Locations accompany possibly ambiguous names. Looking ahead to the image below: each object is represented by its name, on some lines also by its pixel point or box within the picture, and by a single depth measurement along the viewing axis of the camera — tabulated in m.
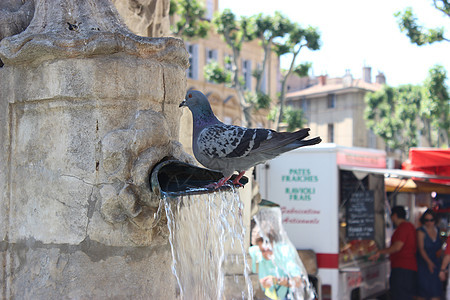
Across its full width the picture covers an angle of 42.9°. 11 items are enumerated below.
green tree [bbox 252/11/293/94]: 21.42
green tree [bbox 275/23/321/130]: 21.39
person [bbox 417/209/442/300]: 8.33
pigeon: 2.96
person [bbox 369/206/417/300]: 8.52
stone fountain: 3.06
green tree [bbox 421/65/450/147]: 19.84
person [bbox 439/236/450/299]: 8.08
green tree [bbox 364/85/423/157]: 35.59
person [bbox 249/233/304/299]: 6.41
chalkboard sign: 8.58
